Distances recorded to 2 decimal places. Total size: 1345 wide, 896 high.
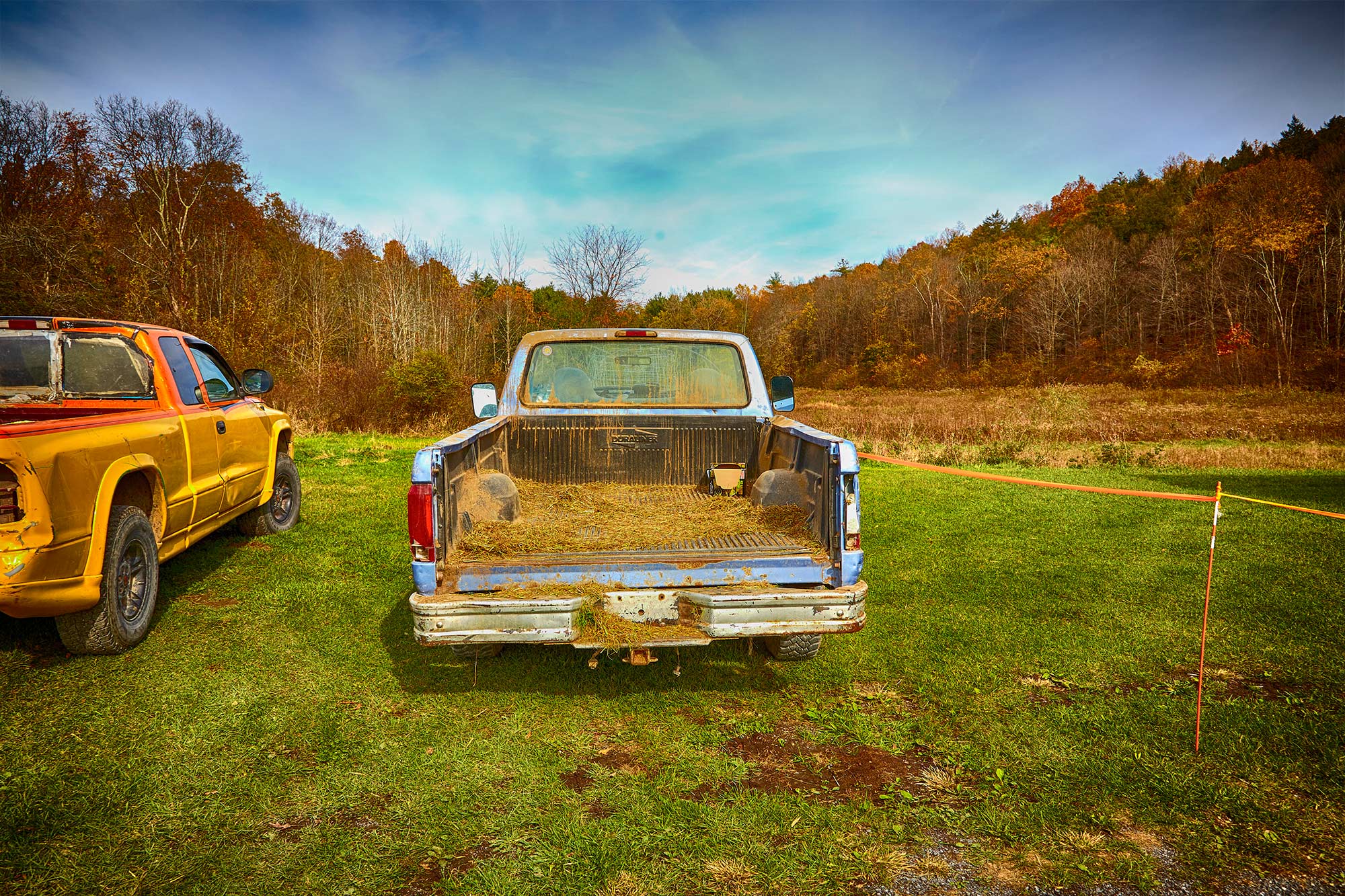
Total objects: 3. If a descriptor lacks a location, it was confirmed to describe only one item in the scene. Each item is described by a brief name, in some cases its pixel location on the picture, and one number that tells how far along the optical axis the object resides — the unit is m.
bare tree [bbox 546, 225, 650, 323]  28.28
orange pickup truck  3.24
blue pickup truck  2.91
